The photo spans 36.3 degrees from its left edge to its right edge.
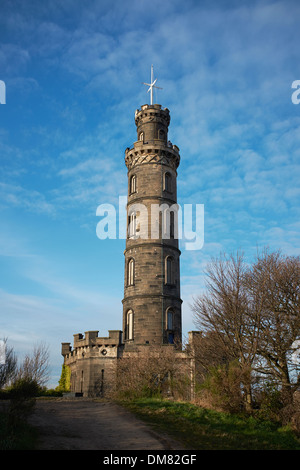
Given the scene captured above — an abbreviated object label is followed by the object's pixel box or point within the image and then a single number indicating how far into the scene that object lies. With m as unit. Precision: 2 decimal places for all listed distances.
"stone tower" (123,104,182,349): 32.91
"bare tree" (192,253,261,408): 18.67
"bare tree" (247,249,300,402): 18.39
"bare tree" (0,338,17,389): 32.87
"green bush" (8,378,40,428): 12.61
